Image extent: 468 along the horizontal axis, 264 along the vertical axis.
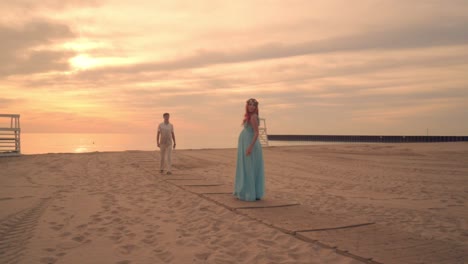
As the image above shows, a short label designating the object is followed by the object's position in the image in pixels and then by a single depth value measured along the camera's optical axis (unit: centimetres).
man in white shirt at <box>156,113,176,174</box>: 1060
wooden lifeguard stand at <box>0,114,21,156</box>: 1662
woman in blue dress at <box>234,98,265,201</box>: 666
